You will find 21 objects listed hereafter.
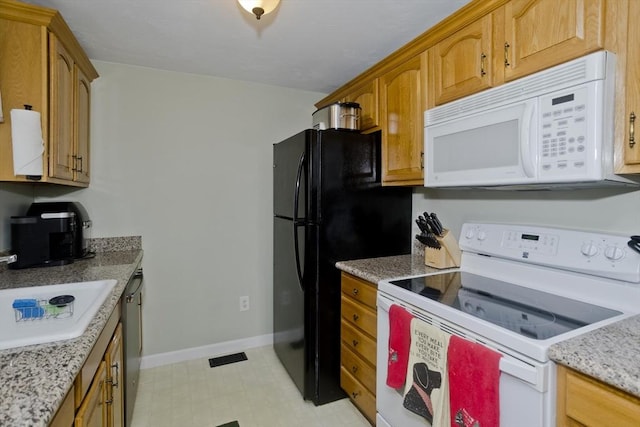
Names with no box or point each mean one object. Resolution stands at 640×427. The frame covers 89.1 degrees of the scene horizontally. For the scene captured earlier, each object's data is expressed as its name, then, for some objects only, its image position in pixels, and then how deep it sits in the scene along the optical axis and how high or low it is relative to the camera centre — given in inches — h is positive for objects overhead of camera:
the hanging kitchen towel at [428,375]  45.8 -24.9
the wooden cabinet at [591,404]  30.1 -19.1
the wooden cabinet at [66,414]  28.6 -19.4
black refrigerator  76.7 -5.1
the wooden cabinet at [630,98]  39.7 +13.9
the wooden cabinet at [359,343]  67.4 -29.7
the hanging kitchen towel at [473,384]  39.4 -22.3
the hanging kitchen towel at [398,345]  54.1 -23.2
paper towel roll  55.8 +11.4
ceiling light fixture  54.7 +34.6
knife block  72.0 -9.9
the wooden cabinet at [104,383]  36.1 -23.2
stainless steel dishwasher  63.5 -28.3
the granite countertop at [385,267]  67.0 -13.2
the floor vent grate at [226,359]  98.1 -46.7
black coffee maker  69.5 -6.1
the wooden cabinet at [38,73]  57.6 +24.7
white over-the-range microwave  41.3 +11.7
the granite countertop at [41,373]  24.2 -15.0
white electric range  37.5 -14.5
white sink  36.4 -14.9
